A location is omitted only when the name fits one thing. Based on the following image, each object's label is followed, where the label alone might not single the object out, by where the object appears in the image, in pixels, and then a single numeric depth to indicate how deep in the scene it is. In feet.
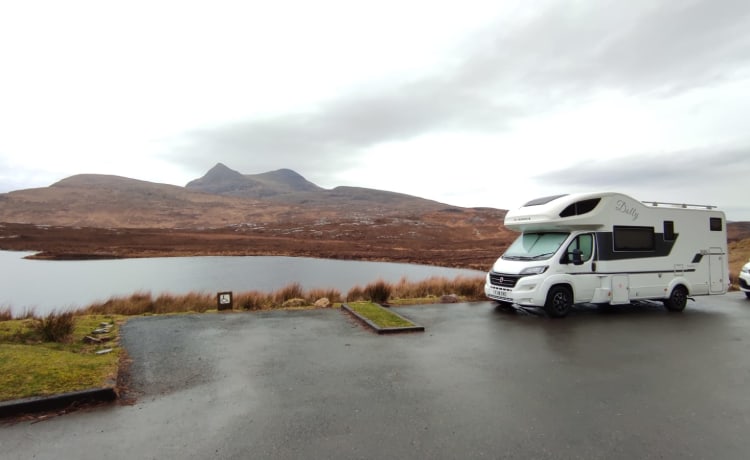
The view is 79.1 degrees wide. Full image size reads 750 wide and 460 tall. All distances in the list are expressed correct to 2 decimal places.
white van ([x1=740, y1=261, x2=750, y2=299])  47.80
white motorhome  35.55
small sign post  38.83
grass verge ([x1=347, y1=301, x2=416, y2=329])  31.29
